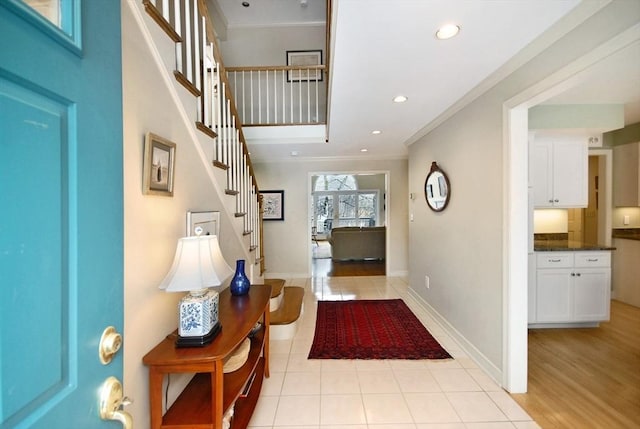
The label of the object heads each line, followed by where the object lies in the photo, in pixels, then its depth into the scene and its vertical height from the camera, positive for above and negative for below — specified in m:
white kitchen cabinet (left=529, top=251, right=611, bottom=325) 2.98 -0.78
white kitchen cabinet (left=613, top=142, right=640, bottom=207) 3.51 +0.49
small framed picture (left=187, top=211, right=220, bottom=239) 1.71 -0.07
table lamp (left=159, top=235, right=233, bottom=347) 1.30 -0.33
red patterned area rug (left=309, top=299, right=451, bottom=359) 2.65 -1.31
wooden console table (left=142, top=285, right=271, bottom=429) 1.28 -0.83
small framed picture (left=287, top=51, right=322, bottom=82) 5.10 +2.80
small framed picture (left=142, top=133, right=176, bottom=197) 1.30 +0.23
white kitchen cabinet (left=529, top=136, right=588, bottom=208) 3.13 +0.46
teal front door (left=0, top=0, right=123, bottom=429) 0.42 +0.01
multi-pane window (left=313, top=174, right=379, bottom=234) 11.59 +0.48
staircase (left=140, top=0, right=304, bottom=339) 1.73 +0.63
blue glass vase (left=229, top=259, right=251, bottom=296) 2.15 -0.54
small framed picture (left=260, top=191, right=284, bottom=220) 5.52 +0.15
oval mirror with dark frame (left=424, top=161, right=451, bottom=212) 3.06 +0.28
